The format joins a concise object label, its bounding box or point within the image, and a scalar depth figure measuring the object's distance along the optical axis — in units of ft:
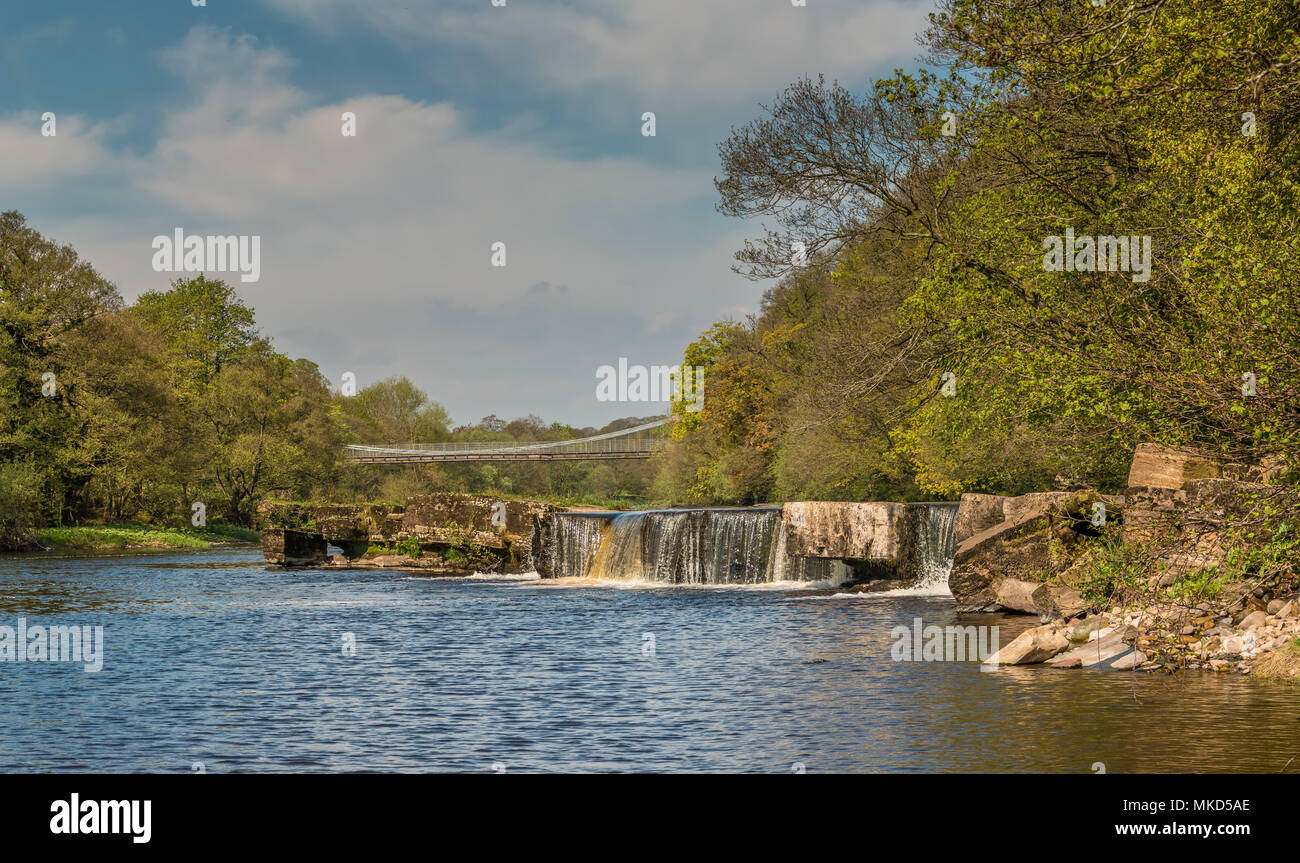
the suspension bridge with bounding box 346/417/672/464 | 257.96
